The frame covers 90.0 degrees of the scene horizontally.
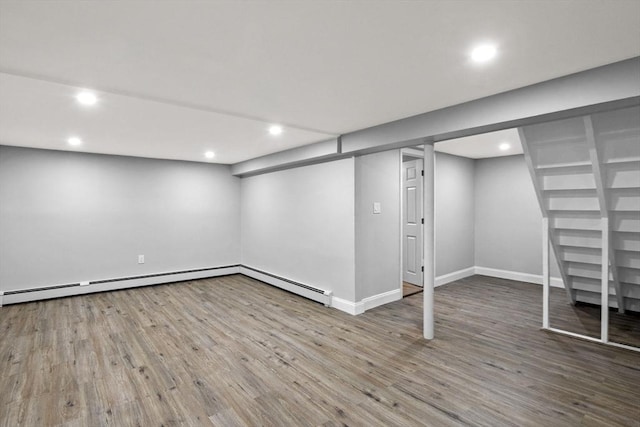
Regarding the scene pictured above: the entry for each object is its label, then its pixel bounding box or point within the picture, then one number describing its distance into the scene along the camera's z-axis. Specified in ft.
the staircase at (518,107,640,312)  8.80
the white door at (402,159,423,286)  17.13
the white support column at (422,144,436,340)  10.52
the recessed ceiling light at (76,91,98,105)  7.94
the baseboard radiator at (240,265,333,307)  14.06
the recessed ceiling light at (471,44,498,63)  5.76
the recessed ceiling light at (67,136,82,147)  12.94
